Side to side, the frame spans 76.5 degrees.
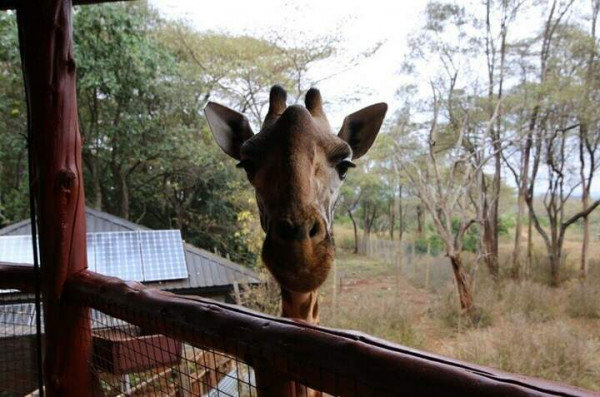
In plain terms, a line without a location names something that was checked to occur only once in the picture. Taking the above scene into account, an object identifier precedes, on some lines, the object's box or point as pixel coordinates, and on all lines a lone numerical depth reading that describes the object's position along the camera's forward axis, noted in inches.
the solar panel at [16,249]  152.1
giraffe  35.6
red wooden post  53.5
